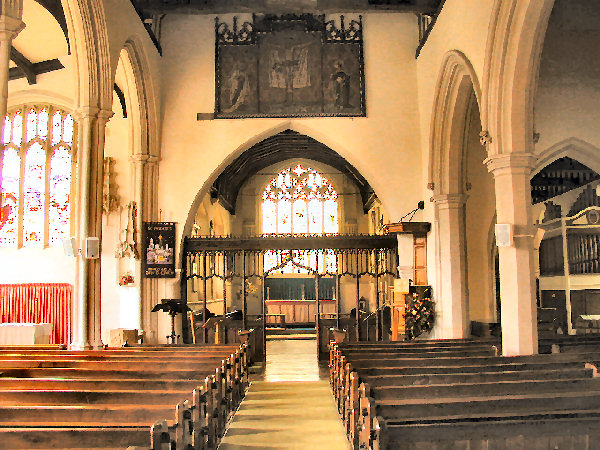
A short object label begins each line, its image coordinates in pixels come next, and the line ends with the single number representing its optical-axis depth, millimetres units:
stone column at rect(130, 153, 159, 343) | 12203
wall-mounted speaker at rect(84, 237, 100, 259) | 8438
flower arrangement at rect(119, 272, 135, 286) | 12156
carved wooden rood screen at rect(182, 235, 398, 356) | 12398
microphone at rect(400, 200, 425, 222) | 12477
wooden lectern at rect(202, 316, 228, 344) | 12047
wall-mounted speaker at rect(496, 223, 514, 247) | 7594
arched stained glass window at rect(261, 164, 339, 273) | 22391
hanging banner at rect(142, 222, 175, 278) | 12367
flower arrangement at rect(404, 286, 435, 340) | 11445
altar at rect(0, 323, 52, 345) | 11727
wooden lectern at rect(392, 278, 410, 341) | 11484
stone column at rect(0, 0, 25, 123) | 6309
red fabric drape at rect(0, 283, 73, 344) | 12930
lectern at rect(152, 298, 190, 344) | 11180
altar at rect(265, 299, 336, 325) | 18688
